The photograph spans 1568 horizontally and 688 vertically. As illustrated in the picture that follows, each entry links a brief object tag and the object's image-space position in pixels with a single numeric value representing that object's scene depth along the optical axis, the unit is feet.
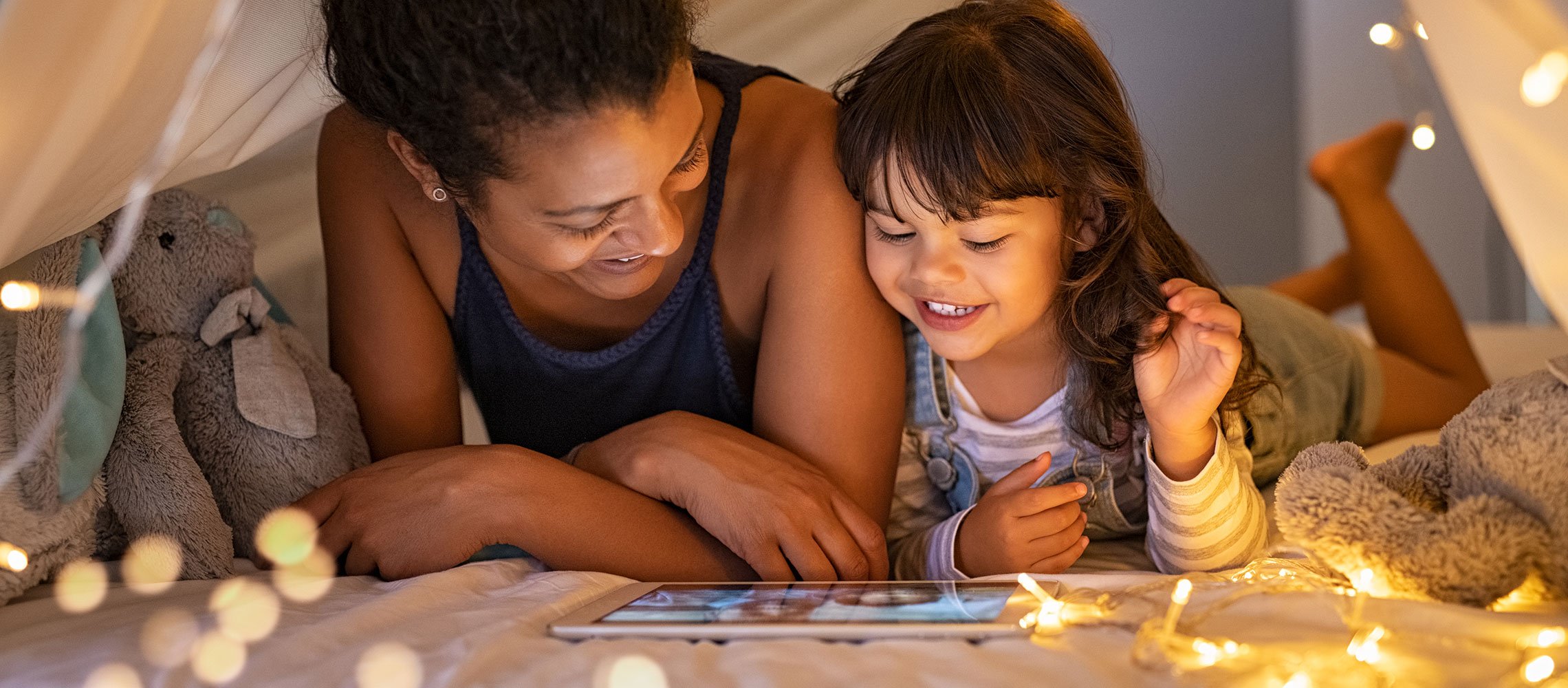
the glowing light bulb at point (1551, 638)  2.10
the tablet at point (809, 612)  2.42
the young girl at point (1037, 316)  3.51
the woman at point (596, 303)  2.95
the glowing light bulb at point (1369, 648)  2.14
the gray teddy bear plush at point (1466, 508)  2.34
